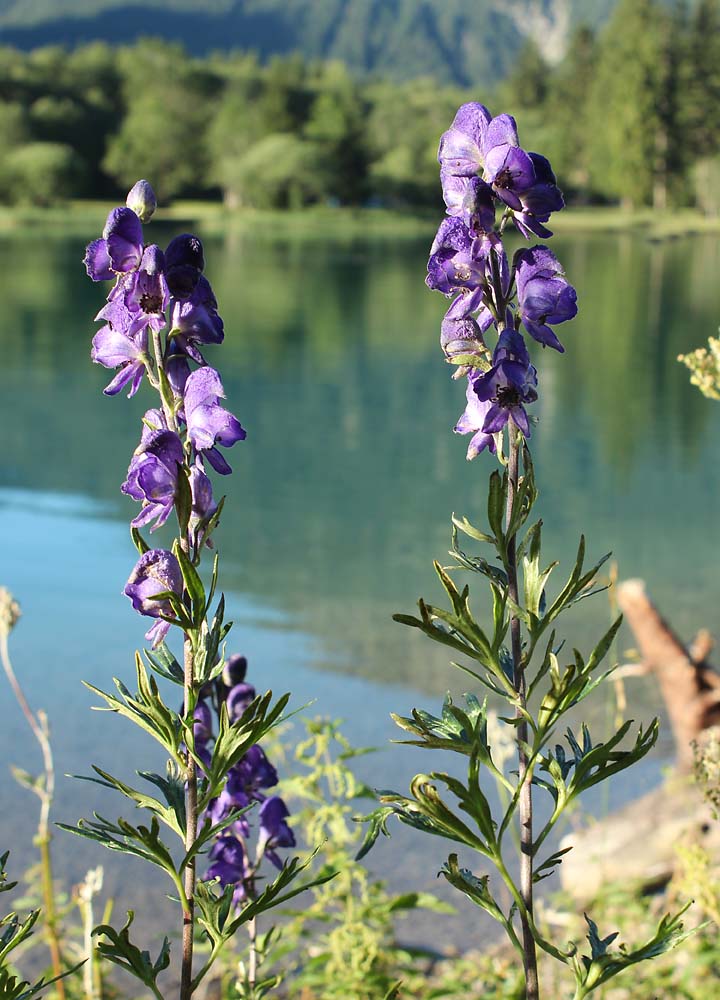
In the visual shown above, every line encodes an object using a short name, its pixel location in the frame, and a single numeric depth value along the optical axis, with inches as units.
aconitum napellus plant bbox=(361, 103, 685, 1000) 54.3
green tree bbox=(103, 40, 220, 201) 3065.9
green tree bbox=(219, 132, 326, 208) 2869.1
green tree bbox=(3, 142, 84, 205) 2674.7
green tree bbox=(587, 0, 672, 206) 2706.7
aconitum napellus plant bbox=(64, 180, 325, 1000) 54.4
